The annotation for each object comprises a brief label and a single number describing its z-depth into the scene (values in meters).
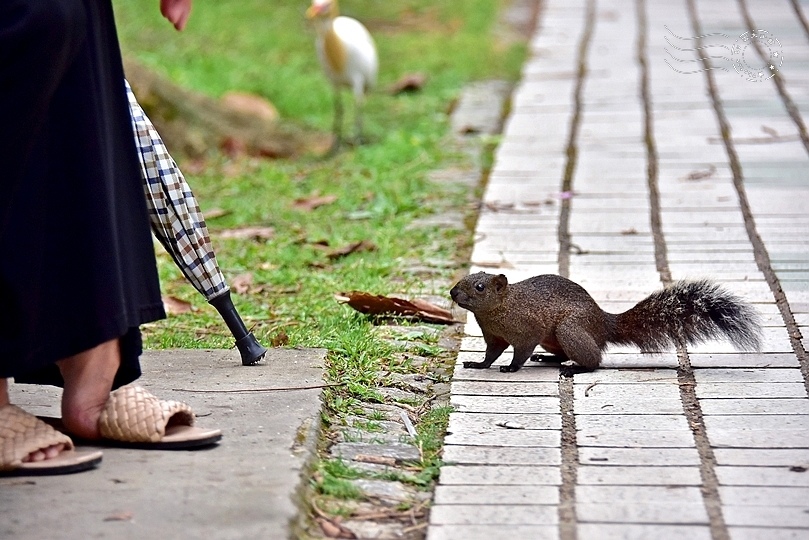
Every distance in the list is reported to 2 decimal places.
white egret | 14.04
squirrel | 6.66
